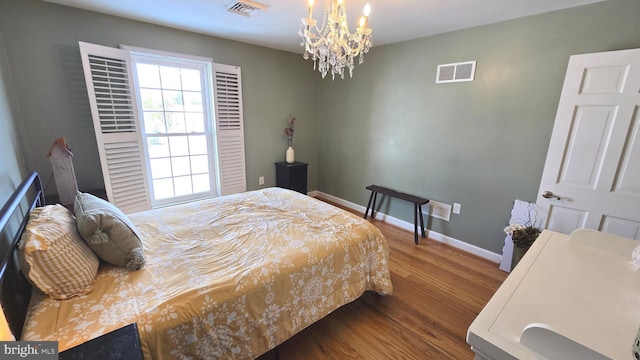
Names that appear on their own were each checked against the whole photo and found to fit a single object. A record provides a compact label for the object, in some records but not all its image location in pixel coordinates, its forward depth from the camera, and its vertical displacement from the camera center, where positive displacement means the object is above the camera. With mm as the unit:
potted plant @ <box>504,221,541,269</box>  2230 -869
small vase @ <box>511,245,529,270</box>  2283 -1049
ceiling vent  2139 +1003
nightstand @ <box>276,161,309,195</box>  3861 -726
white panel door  1819 -79
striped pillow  1037 -578
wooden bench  3032 -813
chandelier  1577 +568
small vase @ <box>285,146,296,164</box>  3962 -434
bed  1053 -761
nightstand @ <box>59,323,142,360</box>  736 -665
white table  696 -547
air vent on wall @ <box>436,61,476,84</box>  2625 +624
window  2504 -12
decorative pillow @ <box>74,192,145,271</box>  1290 -577
